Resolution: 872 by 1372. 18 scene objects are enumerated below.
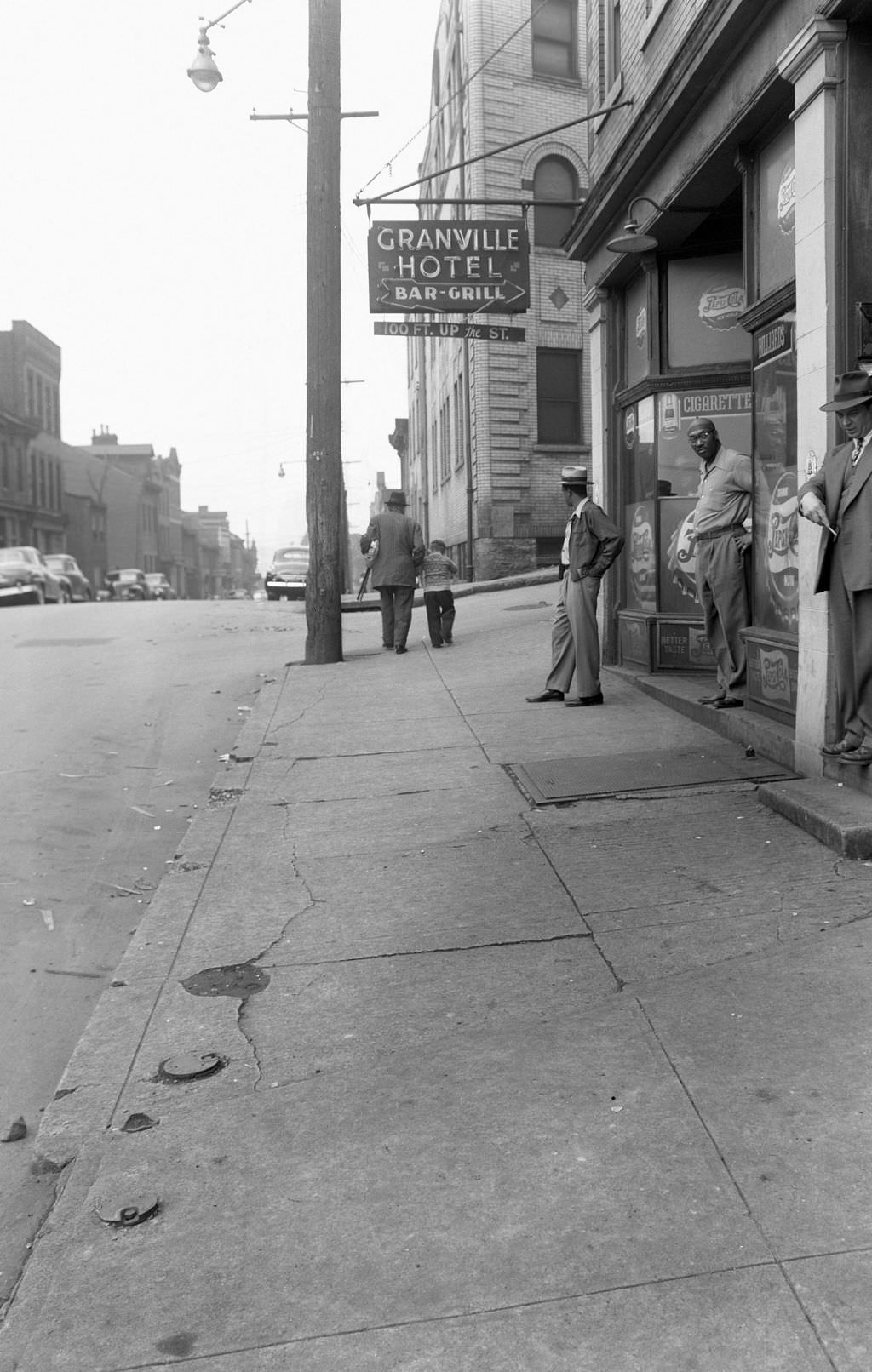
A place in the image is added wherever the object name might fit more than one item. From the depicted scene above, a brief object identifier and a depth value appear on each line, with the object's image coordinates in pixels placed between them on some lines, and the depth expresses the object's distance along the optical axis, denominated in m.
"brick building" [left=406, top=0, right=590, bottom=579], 25.39
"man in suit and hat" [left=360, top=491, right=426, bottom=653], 13.07
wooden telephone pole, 12.52
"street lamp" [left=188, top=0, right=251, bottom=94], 13.16
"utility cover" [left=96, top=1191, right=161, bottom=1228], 2.78
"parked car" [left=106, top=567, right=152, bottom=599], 49.34
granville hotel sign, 12.75
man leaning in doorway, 8.21
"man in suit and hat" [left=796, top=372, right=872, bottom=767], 5.65
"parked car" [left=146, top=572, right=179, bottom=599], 52.52
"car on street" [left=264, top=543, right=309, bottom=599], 33.97
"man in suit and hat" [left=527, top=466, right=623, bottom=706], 9.05
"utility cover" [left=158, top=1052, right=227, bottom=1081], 3.52
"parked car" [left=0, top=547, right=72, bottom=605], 30.42
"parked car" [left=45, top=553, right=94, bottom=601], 38.50
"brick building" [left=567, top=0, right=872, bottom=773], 6.07
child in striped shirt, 13.25
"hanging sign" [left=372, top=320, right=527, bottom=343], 13.66
